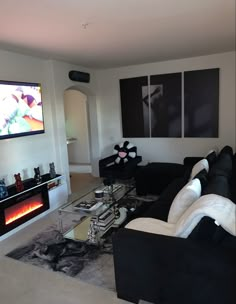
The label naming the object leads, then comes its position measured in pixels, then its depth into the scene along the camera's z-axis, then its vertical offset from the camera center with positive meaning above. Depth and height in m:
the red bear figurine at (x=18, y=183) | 3.45 -0.80
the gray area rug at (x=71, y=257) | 2.43 -1.47
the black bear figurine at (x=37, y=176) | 3.82 -0.78
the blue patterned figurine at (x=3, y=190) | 3.19 -0.82
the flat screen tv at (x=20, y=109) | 3.46 +0.26
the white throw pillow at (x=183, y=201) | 2.19 -0.74
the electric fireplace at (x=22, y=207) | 3.18 -1.14
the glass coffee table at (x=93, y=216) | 2.95 -1.19
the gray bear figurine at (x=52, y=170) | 4.12 -0.76
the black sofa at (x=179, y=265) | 1.63 -1.04
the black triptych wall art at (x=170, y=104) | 4.83 +0.30
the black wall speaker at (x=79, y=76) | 4.71 +0.93
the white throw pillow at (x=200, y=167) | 3.13 -0.64
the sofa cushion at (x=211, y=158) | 3.53 -0.61
